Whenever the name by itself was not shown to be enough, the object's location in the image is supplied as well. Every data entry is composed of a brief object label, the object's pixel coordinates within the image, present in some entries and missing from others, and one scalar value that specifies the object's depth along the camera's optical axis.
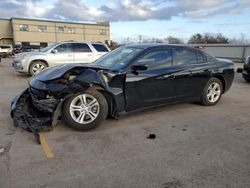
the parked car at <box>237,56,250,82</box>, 7.60
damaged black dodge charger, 3.33
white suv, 8.73
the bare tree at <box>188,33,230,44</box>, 36.30
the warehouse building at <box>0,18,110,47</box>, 42.45
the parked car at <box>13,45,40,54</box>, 23.61
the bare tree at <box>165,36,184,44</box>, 38.81
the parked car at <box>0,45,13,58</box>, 22.88
